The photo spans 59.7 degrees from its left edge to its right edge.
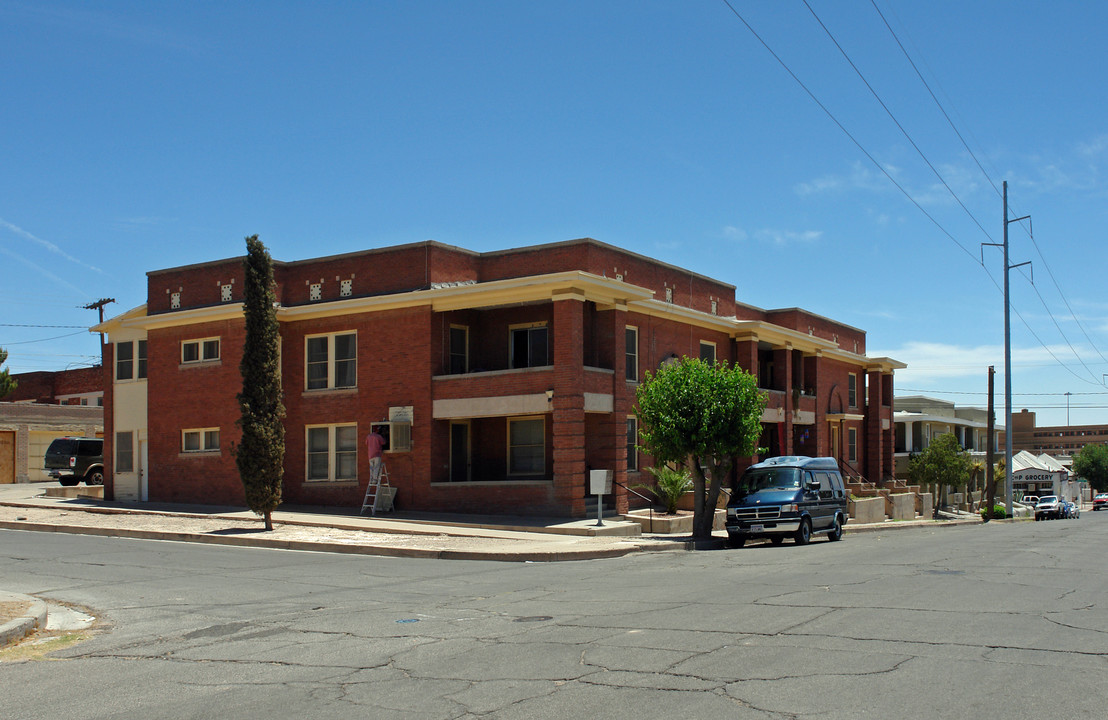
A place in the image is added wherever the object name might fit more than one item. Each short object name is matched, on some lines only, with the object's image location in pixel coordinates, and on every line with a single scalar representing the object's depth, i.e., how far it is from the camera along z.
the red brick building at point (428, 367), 26.34
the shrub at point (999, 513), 52.00
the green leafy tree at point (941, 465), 46.44
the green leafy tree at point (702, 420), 23.48
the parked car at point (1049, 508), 55.59
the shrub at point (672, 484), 27.69
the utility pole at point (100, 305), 64.94
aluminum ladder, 27.44
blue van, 23.08
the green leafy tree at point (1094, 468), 118.38
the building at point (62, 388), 60.84
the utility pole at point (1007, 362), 46.41
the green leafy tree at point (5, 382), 61.26
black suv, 39.19
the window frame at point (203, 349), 32.16
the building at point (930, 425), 56.22
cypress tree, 23.22
